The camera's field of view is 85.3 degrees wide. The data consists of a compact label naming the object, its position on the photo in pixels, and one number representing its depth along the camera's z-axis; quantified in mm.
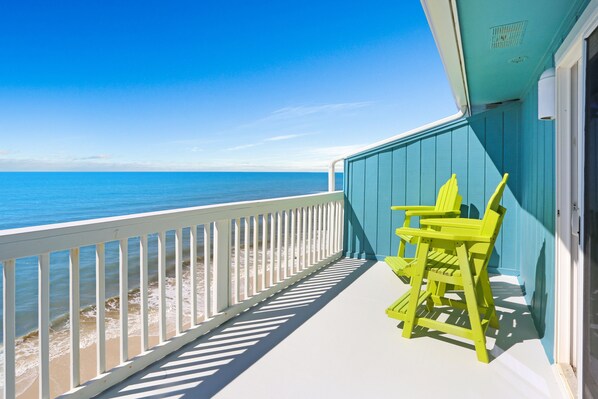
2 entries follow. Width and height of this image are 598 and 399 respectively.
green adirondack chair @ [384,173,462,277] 3158
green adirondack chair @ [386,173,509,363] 1921
